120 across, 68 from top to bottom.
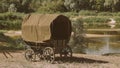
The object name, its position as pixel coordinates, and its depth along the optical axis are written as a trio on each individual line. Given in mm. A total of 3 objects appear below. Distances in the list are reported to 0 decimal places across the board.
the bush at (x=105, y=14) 76738
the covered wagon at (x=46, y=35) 19297
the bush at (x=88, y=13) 77200
